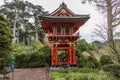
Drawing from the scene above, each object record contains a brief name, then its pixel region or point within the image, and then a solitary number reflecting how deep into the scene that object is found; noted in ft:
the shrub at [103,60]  36.65
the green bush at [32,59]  37.89
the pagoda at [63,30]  33.62
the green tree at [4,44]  18.01
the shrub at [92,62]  36.14
